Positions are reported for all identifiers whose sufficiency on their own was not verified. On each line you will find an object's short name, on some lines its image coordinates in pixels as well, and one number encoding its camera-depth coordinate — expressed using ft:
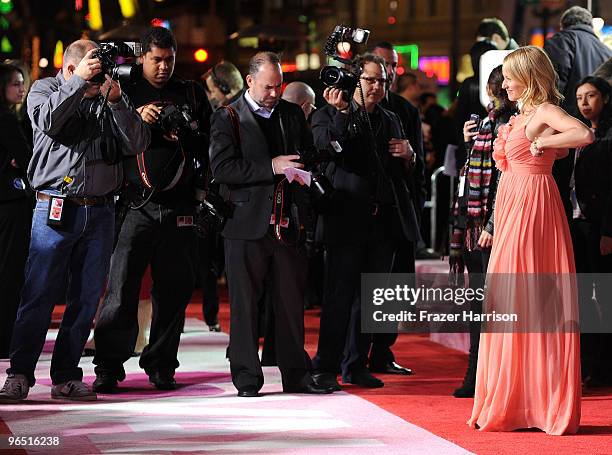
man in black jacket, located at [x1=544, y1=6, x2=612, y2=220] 75.23
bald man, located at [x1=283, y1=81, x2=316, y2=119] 69.97
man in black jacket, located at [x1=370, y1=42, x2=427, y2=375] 65.53
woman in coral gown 49.56
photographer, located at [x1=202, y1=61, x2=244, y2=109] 77.53
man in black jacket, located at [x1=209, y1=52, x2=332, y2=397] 56.85
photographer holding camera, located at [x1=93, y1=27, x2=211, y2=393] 58.07
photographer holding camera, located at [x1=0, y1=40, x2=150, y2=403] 54.12
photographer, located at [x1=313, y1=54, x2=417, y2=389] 60.31
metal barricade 95.03
